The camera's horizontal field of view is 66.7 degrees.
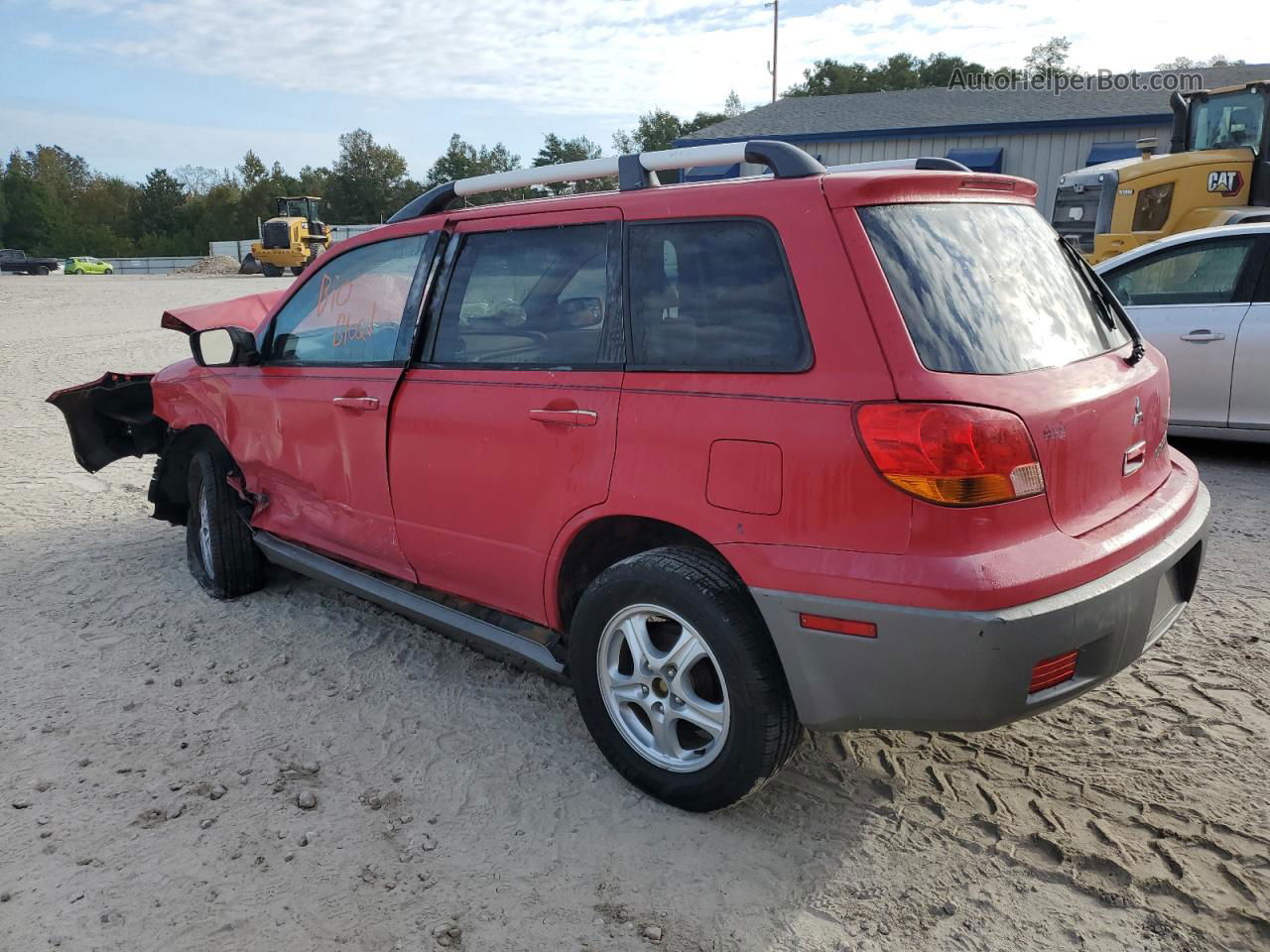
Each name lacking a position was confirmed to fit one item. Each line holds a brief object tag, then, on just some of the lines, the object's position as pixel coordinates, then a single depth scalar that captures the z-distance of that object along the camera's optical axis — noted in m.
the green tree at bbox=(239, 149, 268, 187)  81.31
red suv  2.33
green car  54.88
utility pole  53.41
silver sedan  6.32
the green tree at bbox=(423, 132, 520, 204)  80.50
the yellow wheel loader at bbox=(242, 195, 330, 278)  39.47
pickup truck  53.41
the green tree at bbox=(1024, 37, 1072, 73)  58.53
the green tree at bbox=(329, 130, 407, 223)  75.88
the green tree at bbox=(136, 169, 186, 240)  76.38
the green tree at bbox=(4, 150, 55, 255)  75.38
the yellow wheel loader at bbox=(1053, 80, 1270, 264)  11.95
